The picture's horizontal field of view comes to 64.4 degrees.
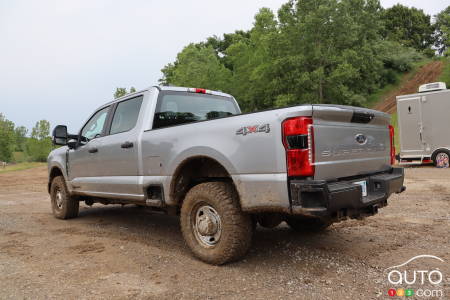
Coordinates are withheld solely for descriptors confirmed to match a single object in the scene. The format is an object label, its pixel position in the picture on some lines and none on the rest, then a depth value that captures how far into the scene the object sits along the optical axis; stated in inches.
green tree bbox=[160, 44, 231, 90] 1267.2
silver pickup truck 117.8
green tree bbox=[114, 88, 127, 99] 1609.3
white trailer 484.1
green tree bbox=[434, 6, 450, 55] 2000.0
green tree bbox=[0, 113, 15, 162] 1935.3
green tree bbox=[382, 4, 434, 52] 2214.6
